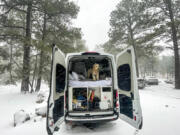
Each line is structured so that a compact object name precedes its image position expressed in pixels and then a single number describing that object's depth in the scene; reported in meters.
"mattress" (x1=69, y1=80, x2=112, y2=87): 2.95
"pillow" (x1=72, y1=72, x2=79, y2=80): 3.17
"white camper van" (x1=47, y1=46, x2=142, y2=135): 2.40
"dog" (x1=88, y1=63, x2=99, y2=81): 3.35
